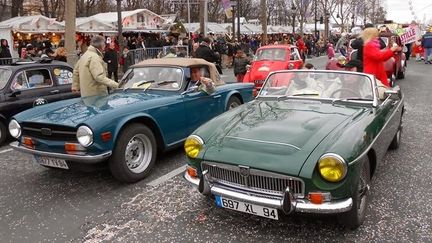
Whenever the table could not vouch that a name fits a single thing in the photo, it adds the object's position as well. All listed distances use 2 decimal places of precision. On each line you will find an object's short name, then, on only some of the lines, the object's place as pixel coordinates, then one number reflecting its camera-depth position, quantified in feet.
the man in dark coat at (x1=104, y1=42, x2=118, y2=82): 48.06
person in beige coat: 21.91
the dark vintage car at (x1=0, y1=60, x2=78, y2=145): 24.38
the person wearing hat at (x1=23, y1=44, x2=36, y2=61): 46.91
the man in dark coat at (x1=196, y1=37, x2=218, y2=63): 39.97
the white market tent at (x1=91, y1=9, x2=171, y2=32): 82.83
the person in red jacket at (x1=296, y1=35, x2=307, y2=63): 79.83
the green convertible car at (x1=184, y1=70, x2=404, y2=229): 11.30
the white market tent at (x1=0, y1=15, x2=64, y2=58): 71.41
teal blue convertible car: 15.78
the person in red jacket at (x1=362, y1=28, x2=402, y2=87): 23.32
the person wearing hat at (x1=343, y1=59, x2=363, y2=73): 20.85
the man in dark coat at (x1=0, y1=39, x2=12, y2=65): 50.89
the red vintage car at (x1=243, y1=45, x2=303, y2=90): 41.52
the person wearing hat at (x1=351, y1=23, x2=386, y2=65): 30.37
